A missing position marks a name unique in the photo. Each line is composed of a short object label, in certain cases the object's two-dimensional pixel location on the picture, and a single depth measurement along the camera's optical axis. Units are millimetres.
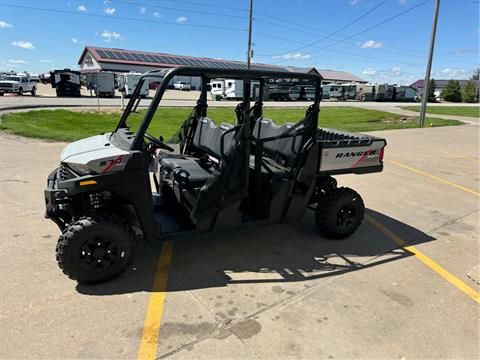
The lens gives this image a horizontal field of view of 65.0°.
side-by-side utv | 3232
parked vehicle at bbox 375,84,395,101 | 56750
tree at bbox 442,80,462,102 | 63738
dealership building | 59938
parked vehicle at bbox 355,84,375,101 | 55688
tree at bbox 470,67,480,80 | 88438
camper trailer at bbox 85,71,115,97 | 36062
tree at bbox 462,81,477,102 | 63625
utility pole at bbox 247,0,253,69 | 29666
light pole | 18703
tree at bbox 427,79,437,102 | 61256
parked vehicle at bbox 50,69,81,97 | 34000
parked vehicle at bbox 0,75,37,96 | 30369
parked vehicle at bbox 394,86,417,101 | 59688
